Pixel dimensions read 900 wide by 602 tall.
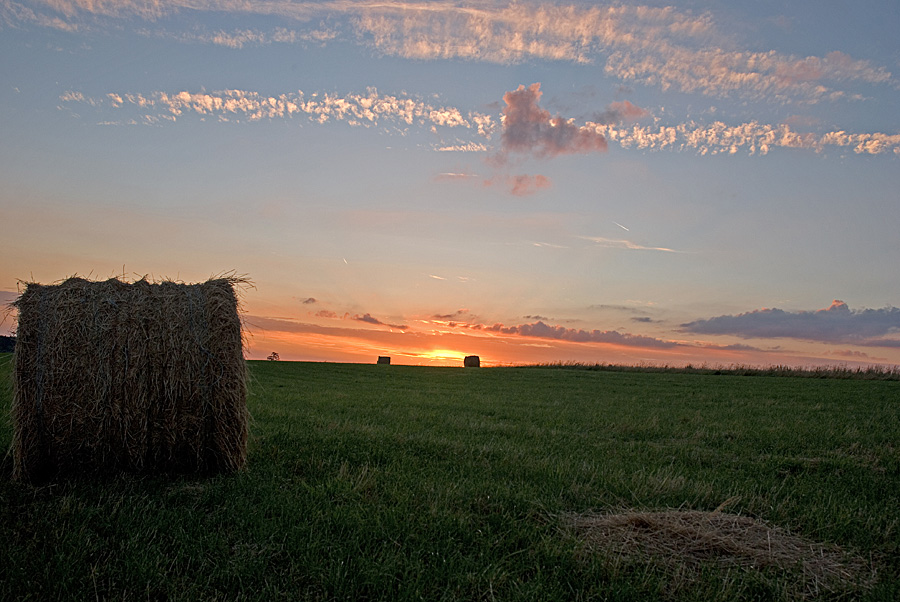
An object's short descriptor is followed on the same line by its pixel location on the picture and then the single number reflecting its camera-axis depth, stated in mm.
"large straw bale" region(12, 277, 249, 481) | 6797
